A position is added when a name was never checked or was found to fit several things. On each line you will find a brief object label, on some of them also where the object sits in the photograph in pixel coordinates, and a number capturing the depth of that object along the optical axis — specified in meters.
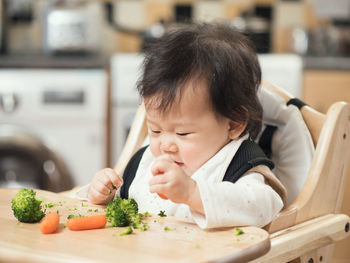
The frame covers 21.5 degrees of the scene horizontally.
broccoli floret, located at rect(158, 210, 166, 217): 1.00
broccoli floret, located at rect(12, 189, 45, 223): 0.95
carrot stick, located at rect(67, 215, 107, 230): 0.93
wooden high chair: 1.00
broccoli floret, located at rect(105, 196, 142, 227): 0.95
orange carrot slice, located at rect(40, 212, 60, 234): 0.92
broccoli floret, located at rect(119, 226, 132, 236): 0.91
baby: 1.02
